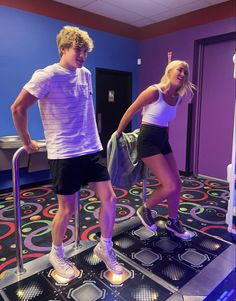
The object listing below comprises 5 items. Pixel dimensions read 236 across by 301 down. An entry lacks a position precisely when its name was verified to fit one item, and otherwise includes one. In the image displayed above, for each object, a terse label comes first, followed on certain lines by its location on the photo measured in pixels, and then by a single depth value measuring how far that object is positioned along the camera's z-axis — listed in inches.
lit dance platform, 63.2
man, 58.8
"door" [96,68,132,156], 181.2
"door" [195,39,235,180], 156.6
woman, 81.1
